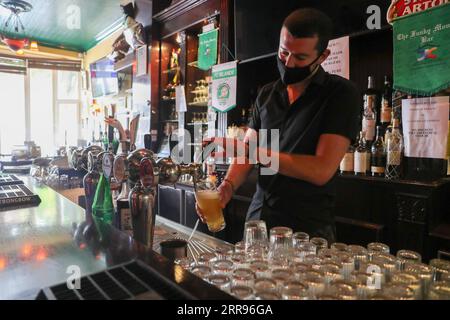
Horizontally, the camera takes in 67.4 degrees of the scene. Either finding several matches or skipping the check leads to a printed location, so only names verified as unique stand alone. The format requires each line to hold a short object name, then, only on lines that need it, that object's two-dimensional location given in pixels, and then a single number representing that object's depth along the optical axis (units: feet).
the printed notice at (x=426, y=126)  6.43
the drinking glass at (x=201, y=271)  2.26
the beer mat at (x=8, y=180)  7.09
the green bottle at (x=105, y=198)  4.21
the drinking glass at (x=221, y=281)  2.09
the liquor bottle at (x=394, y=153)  6.64
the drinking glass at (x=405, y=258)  2.36
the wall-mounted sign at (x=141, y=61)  15.48
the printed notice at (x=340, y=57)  7.57
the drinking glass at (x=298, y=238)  2.87
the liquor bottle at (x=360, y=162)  7.13
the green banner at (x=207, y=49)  11.53
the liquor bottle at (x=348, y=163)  7.39
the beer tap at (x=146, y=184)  3.50
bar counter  2.20
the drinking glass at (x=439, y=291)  1.90
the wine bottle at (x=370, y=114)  7.41
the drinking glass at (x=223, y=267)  2.30
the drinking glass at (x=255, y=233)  3.00
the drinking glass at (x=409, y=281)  1.97
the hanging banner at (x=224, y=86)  10.50
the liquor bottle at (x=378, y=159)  6.91
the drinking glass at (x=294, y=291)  1.87
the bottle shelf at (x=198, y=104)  13.33
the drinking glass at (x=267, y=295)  1.86
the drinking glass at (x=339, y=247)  2.73
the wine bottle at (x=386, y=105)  7.26
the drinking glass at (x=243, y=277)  2.08
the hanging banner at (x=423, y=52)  6.18
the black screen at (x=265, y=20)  8.38
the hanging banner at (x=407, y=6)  6.31
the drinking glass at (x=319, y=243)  2.86
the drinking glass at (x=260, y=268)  2.23
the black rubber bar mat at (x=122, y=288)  1.96
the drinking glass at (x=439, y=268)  2.25
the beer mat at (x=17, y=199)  5.07
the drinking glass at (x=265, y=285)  1.96
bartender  4.21
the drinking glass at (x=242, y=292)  1.92
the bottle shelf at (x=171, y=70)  14.72
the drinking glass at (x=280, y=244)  2.58
